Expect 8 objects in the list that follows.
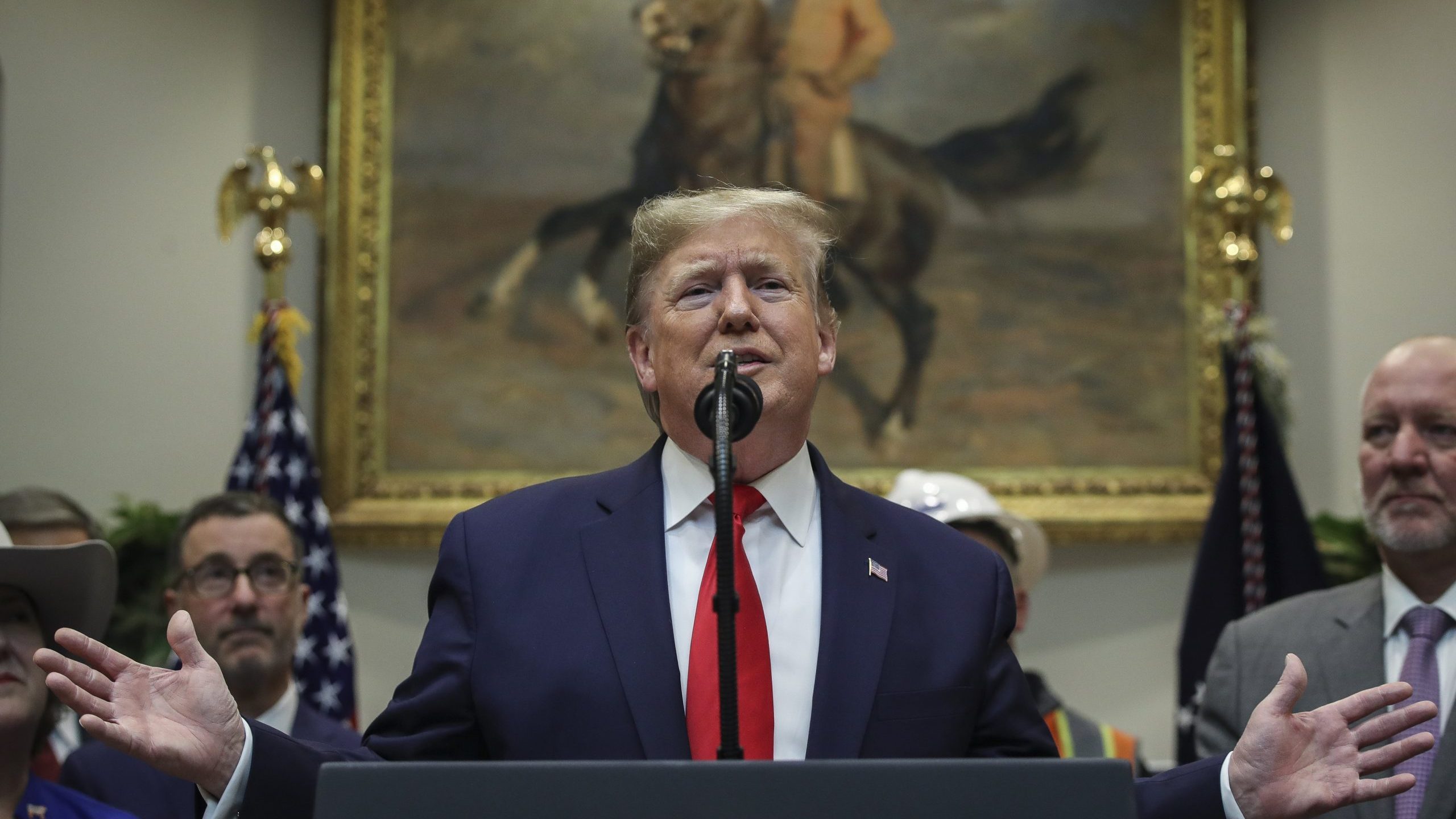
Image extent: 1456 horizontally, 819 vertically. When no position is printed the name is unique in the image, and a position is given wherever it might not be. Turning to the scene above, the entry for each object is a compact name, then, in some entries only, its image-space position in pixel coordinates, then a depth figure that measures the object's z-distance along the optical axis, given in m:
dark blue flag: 5.48
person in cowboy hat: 3.08
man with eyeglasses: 4.12
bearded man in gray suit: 3.49
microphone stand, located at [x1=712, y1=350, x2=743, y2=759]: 1.78
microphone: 2.00
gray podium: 1.56
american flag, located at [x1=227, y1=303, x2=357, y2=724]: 5.60
